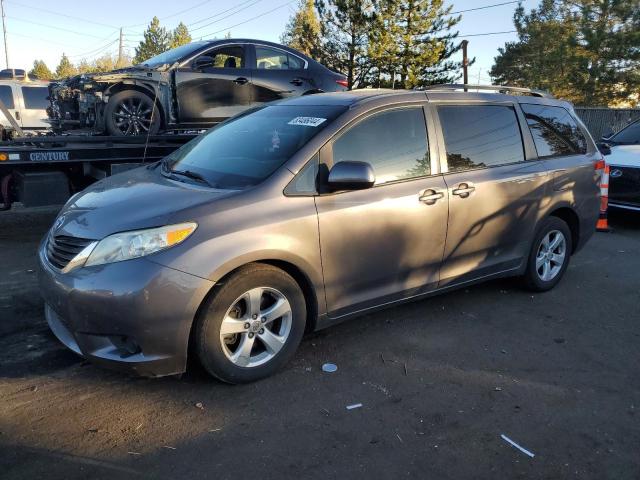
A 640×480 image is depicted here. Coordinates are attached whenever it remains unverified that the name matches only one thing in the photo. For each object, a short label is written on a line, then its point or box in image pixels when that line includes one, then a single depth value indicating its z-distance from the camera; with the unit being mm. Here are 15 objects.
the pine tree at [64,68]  63156
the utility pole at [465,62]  31317
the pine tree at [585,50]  34969
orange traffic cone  5598
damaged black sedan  7109
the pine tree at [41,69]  60941
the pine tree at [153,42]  55572
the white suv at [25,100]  14250
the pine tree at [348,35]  27078
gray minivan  2979
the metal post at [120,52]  60550
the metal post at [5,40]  41953
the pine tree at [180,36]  52219
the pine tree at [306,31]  28531
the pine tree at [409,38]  27047
